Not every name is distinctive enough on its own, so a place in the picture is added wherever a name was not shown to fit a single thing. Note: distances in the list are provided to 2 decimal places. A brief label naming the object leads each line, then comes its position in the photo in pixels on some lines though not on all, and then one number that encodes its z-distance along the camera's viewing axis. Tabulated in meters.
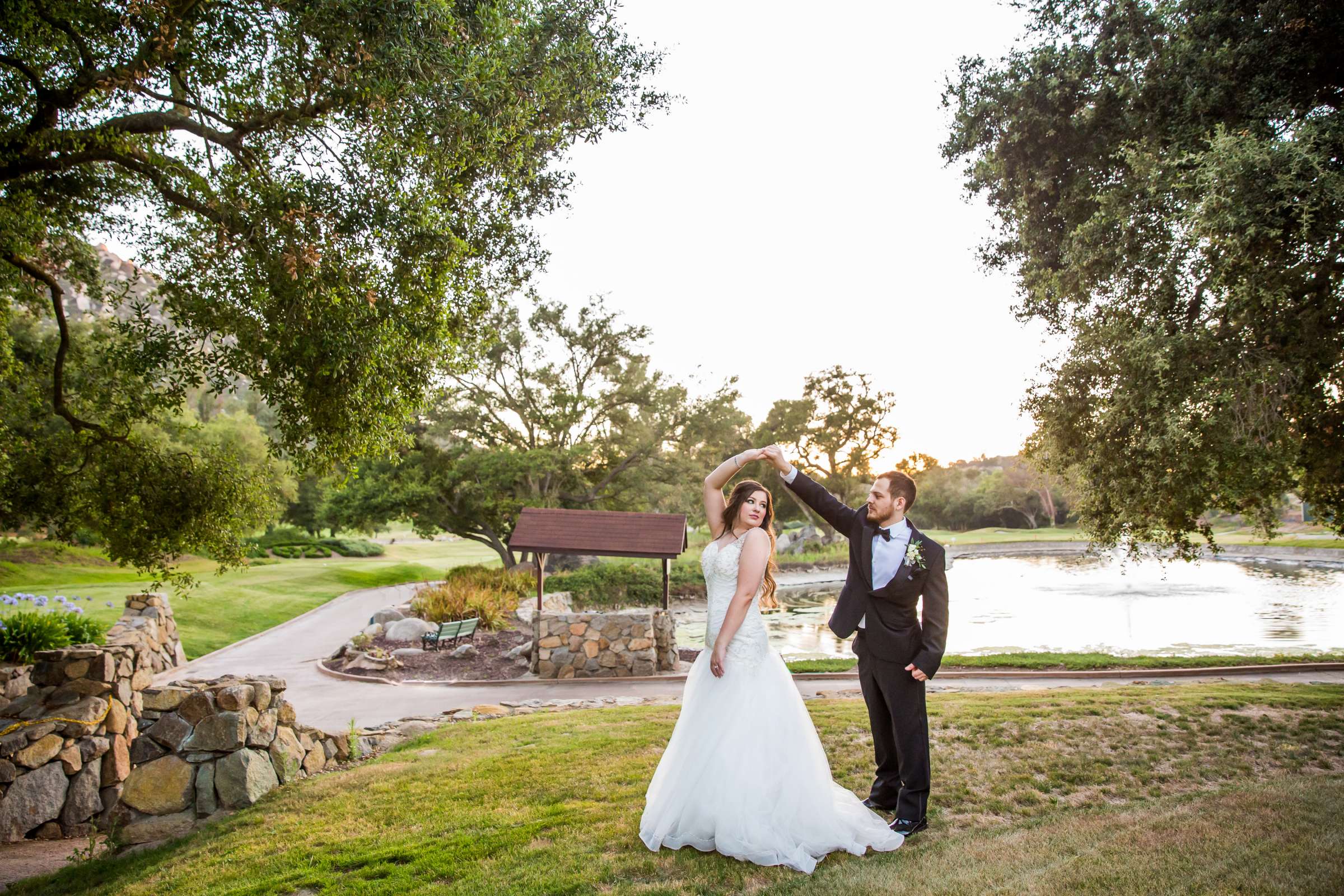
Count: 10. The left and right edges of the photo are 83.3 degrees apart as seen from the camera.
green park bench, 17.28
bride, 4.44
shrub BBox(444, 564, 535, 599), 25.58
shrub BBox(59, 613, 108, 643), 12.38
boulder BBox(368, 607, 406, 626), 19.73
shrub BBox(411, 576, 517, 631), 19.95
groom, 4.80
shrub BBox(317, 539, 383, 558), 47.47
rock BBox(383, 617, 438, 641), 18.20
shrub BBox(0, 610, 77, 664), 11.38
